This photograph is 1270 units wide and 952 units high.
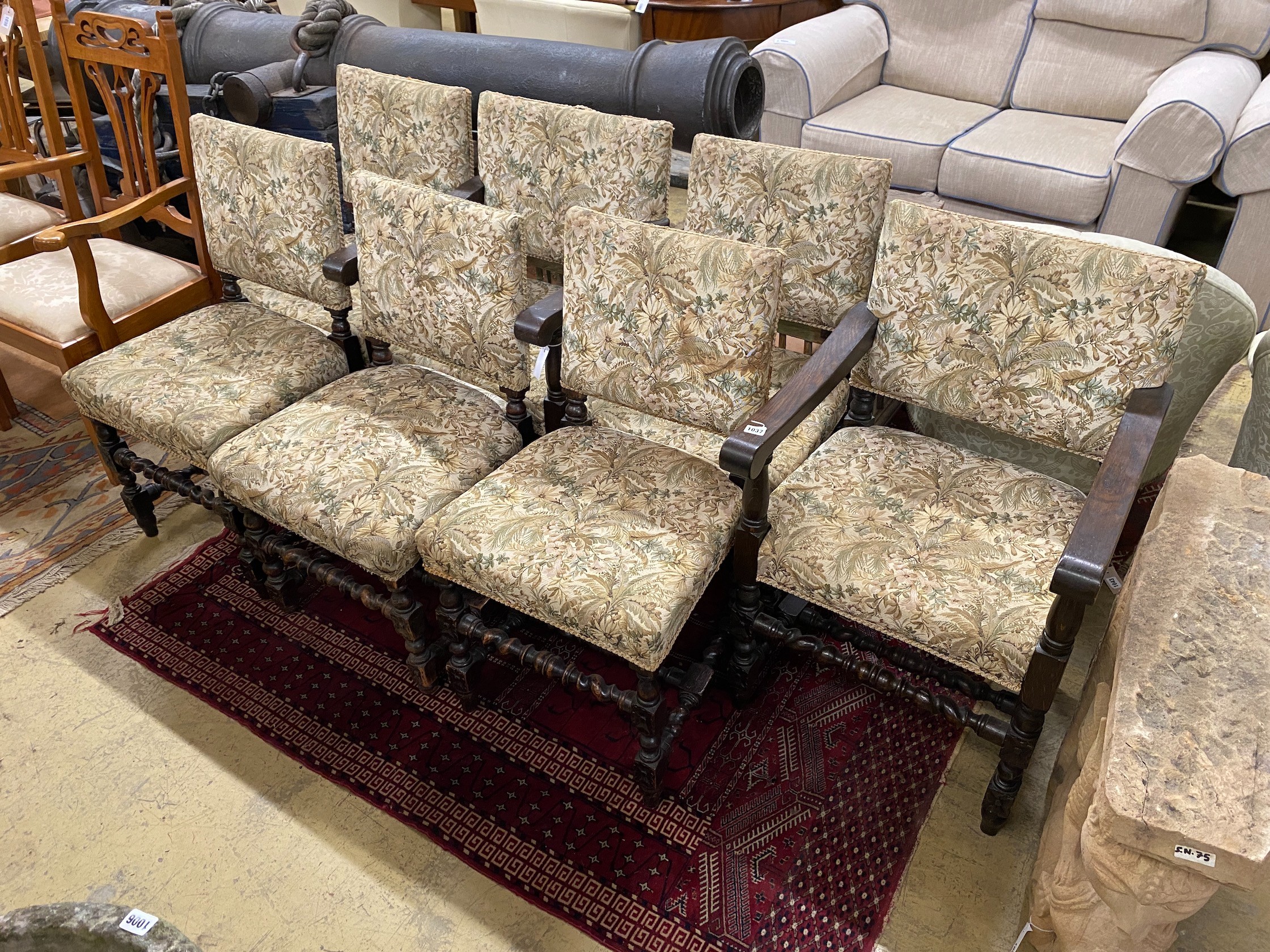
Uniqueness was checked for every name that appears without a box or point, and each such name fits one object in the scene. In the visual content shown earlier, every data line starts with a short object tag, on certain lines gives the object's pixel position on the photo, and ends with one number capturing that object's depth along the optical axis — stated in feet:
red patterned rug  5.27
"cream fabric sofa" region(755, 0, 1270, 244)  9.47
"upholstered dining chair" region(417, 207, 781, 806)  5.23
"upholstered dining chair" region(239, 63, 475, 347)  7.87
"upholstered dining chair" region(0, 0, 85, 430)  8.58
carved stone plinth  3.82
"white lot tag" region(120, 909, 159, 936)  3.22
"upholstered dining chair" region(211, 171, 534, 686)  5.88
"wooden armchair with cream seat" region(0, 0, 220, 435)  7.54
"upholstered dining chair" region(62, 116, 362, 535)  6.68
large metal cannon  9.01
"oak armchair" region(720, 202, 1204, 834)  4.91
